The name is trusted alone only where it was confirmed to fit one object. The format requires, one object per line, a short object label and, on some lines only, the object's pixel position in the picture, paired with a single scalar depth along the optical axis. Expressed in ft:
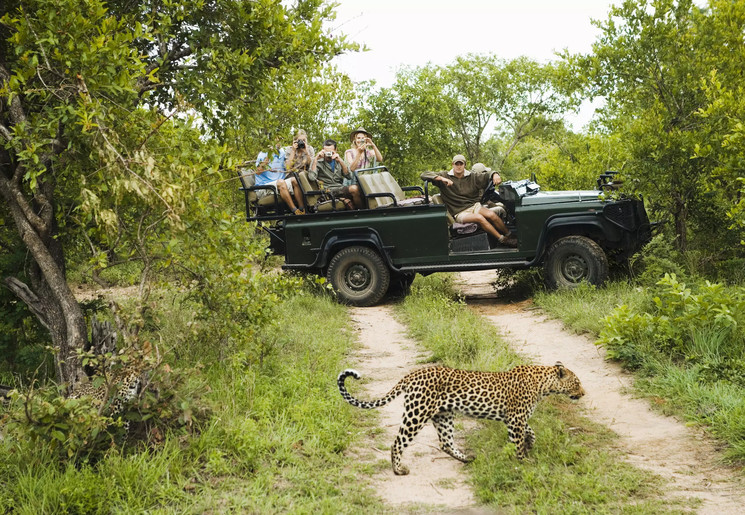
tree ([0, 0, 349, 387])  19.39
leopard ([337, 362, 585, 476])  17.47
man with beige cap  39.29
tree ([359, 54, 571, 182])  118.93
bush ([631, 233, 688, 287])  31.96
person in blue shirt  40.65
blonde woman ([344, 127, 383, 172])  43.01
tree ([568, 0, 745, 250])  33.73
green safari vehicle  36.76
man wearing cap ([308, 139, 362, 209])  41.78
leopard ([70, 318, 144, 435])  17.70
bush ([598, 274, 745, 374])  23.47
